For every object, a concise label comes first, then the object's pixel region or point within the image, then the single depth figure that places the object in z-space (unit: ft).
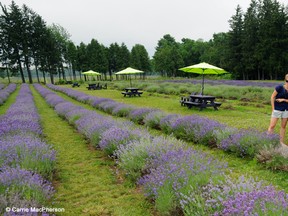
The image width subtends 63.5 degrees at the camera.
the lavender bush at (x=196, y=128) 20.75
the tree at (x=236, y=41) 137.39
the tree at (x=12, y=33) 147.95
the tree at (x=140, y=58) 200.54
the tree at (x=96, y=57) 180.34
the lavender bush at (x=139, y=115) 30.89
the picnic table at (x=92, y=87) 94.30
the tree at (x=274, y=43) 116.26
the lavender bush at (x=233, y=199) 6.87
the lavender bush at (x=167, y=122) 24.84
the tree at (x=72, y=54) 175.63
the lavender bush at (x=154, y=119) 27.61
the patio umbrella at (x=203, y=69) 41.73
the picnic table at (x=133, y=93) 62.64
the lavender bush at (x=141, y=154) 13.33
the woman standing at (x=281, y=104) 17.85
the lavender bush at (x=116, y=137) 17.08
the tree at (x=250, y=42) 128.67
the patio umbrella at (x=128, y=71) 69.95
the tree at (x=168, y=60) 188.24
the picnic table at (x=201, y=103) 39.87
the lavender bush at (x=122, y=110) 34.85
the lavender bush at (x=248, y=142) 16.78
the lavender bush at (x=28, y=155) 12.63
